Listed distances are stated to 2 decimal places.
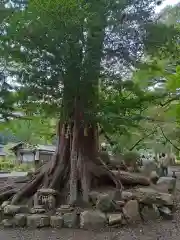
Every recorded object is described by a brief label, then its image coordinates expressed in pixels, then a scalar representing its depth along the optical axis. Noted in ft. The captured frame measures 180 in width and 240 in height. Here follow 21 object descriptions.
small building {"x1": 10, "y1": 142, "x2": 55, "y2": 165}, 50.44
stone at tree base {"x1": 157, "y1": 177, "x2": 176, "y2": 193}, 19.16
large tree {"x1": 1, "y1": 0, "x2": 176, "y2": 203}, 14.09
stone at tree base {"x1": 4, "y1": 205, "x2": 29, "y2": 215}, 15.25
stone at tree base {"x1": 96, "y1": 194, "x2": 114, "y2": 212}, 14.89
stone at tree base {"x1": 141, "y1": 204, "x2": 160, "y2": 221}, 15.10
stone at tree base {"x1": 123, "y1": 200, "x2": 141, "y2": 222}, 14.61
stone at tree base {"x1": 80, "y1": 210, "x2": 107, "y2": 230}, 13.83
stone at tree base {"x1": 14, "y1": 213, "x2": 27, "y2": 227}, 14.25
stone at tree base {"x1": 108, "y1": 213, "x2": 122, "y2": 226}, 14.00
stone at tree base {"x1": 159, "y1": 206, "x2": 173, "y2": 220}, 15.37
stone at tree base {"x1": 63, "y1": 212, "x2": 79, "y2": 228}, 13.98
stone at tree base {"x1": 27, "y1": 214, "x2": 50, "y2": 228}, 13.98
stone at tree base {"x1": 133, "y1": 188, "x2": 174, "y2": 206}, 15.49
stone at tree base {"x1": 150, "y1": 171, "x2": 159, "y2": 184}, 20.78
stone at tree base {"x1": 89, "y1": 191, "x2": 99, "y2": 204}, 15.79
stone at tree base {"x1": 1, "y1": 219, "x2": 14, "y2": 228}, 14.32
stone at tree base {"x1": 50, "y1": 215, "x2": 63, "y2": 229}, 13.91
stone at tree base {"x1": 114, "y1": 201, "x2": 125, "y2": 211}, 14.99
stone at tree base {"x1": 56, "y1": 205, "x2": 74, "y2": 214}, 14.62
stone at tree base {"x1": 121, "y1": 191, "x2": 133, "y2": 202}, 15.53
